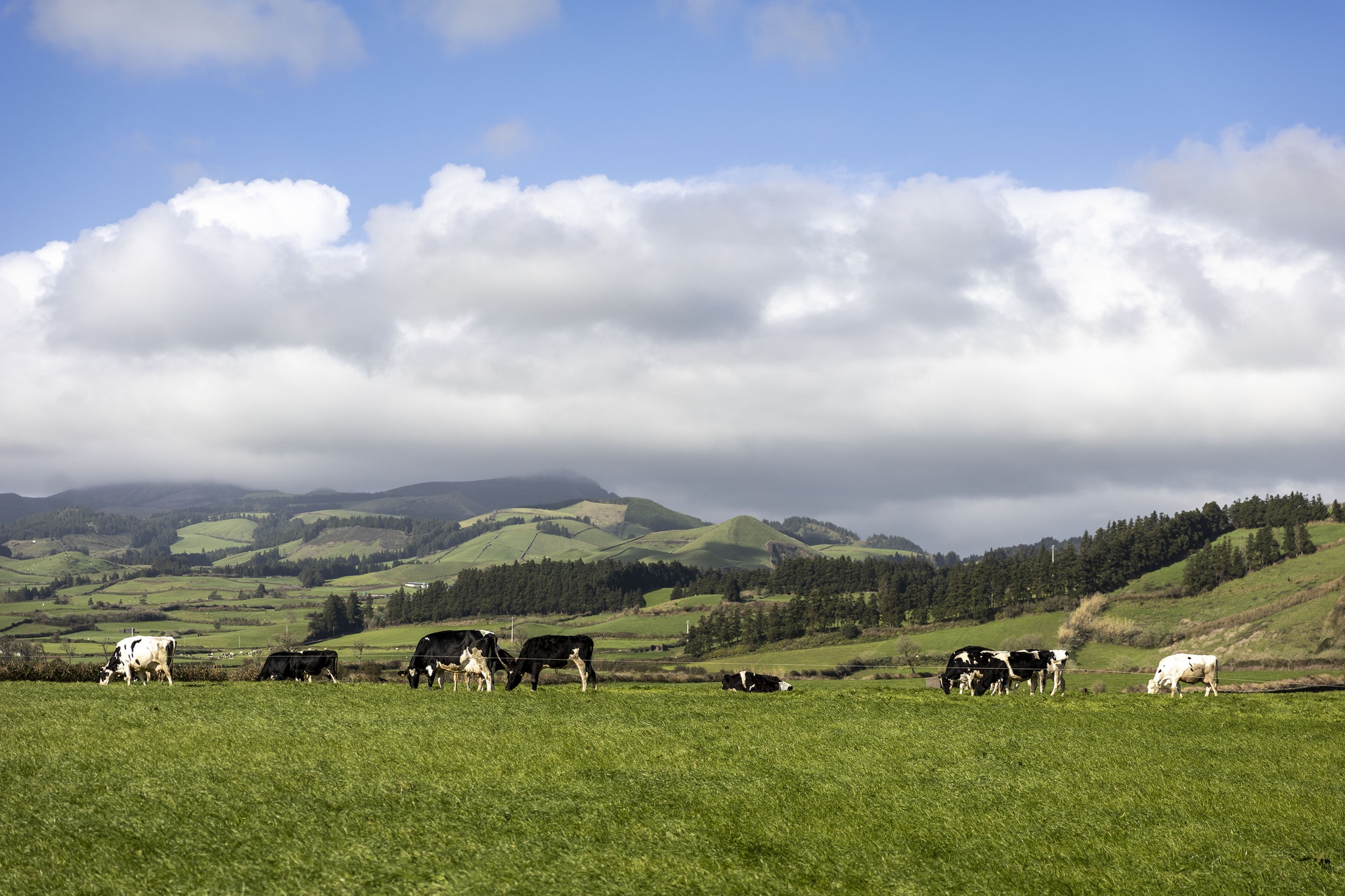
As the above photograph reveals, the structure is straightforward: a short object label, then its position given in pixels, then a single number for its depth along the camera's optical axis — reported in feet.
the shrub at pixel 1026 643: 435.94
